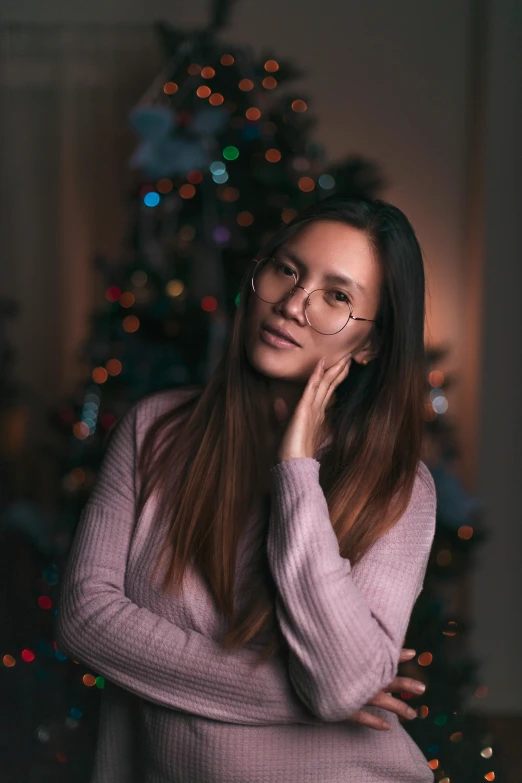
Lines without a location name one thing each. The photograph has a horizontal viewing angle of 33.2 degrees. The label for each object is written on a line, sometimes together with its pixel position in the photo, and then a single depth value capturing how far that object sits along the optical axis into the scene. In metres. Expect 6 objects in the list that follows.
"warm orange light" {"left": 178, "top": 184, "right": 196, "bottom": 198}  2.81
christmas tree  2.77
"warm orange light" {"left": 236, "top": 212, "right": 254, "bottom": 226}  2.82
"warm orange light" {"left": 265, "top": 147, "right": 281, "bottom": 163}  2.80
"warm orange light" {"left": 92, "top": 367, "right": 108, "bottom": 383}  2.87
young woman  1.31
